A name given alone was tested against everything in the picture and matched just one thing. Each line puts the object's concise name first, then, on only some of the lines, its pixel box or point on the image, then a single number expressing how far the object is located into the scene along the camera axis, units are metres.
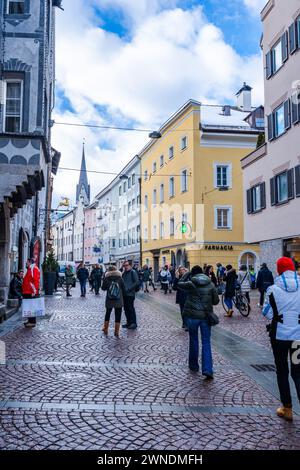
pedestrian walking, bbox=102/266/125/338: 11.17
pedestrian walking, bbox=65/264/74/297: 25.49
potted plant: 25.40
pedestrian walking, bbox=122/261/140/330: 12.50
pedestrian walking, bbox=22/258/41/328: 12.76
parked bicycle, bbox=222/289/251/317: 16.02
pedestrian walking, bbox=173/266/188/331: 12.53
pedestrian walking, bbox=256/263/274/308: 18.20
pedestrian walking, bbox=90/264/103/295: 27.27
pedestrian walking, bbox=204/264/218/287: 22.10
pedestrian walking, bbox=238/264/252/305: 16.98
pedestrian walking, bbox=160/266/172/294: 29.23
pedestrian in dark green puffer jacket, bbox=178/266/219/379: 7.54
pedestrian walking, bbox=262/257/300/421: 5.32
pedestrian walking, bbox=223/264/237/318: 16.00
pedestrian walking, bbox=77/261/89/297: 25.11
